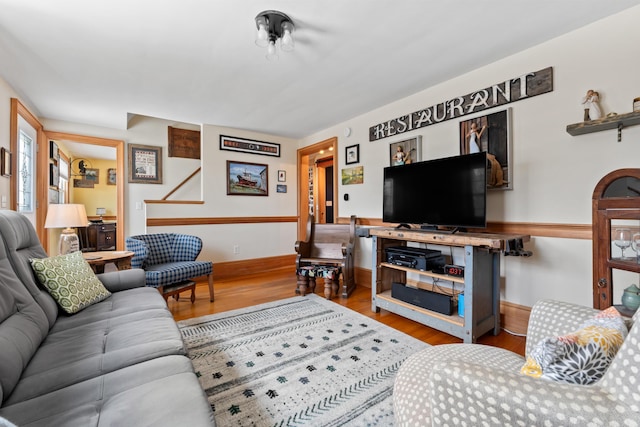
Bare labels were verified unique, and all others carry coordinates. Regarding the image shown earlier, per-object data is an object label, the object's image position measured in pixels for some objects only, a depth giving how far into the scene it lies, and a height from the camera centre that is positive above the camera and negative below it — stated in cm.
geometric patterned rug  129 -94
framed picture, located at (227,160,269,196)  410 +56
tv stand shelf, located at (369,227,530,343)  191 -55
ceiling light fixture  164 +118
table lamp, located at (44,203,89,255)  244 -5
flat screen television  200 +18
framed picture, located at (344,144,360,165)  357 +81
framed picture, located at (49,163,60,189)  409 +63
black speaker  213 -71
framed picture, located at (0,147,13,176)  230 +47
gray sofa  77 -57
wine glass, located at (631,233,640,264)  148 -17
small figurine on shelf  171 +69
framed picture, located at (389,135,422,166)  282 +68
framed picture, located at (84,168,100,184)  608 +91
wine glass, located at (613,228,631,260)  153 -14
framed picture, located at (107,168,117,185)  625 +91
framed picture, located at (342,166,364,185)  352 +52
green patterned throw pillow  153 -40
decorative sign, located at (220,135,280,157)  403 +108
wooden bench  315 -42
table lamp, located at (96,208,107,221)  616 +9
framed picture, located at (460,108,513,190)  216 +59
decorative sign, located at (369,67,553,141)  201 +98
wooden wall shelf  154 +54
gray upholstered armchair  54 -40
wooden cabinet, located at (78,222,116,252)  534 -44
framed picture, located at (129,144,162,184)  399 +77
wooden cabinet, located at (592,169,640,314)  149 -7
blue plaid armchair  253 -47
